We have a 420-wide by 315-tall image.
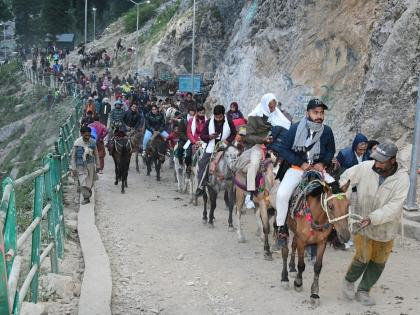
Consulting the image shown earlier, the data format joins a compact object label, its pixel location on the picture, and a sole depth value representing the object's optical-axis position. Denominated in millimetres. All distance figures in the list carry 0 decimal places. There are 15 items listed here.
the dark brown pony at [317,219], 7176
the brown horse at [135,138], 18453
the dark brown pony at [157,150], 18062
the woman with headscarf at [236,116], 13466
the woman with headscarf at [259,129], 10141
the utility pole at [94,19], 89812
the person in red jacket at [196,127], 14273
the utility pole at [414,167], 11180
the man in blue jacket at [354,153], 10430
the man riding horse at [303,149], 7910
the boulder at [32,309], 5505
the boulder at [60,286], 7496
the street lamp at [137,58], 58206
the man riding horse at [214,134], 12117
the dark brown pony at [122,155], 16383
